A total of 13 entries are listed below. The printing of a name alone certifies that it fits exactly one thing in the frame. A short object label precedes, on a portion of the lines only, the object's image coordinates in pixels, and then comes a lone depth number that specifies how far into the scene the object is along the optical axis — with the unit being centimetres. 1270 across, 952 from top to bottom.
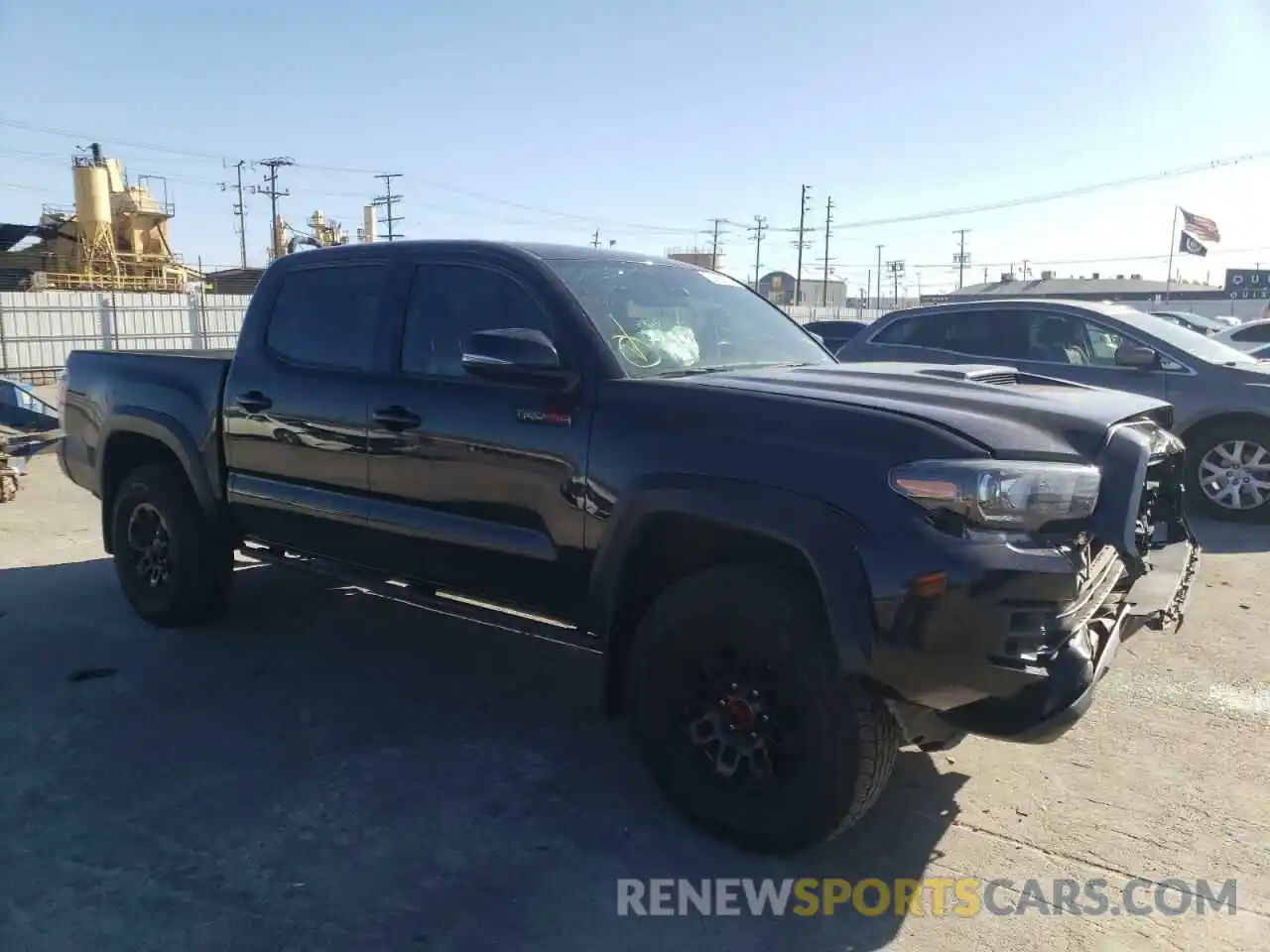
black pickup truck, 269
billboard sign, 6781
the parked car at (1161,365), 744
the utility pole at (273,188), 6762
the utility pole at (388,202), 7538
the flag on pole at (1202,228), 5844
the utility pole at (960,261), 10931
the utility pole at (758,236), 9321
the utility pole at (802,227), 8150
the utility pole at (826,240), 8156
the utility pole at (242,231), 8344
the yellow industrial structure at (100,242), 3984
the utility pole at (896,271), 11456
